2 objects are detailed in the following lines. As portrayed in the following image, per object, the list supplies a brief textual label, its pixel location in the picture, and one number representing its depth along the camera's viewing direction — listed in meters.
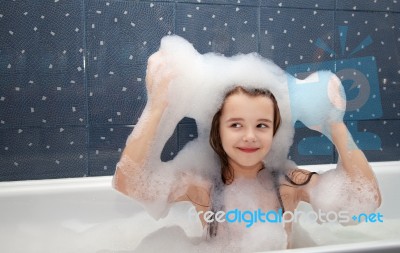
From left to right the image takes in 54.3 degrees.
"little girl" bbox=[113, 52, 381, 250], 1.01
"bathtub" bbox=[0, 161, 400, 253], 1.31
